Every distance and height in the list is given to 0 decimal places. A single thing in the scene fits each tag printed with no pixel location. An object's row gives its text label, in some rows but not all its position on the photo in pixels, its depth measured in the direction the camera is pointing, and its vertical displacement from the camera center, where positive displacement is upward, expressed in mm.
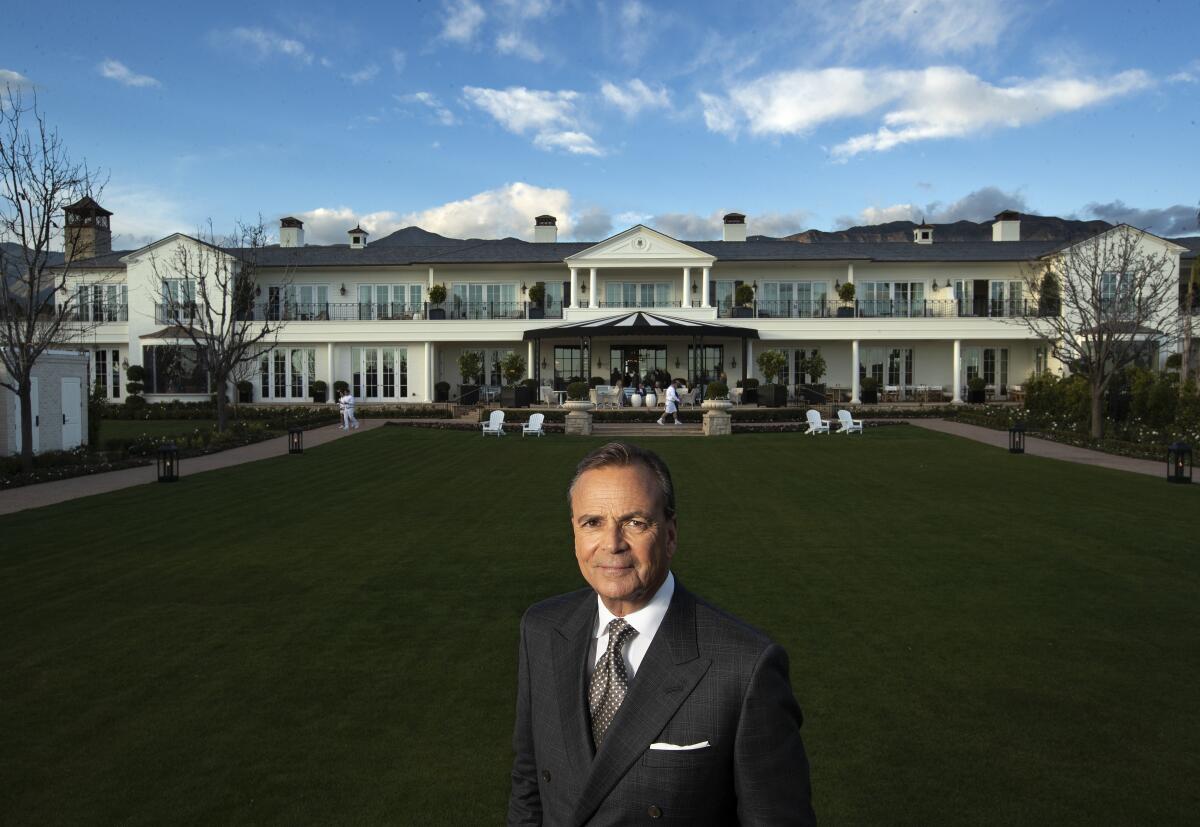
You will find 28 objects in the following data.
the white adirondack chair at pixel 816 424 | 26938 -1275
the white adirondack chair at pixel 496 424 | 27141 -1207
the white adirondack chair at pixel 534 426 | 27172 -1264
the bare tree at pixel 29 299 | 17109 +1760
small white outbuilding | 19641 -440
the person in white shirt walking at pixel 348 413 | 29281 -912
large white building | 40562 +3307
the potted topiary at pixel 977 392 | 39156 -488
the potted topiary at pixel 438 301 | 41125 +3799
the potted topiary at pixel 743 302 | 40969 +3672
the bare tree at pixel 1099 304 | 23312 +2656
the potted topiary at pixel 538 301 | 41594 +3839
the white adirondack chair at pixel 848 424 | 26703 -1250
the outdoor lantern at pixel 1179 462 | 15258 -1391
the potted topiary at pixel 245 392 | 40188 -284
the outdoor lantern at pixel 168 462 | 16156 -1372
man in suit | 2186 -780
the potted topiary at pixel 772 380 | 33625 +86
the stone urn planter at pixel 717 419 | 28156 -1136
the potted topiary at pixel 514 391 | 33656 -267
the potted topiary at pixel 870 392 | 39656 -464
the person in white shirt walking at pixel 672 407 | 29250 -780
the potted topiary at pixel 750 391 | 36156 -351
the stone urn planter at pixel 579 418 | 28219 -1075
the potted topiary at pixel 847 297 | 40719 +3788
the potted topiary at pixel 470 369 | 39000 +645
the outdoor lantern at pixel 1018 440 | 20766 -1390
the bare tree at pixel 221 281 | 38406 +4641
